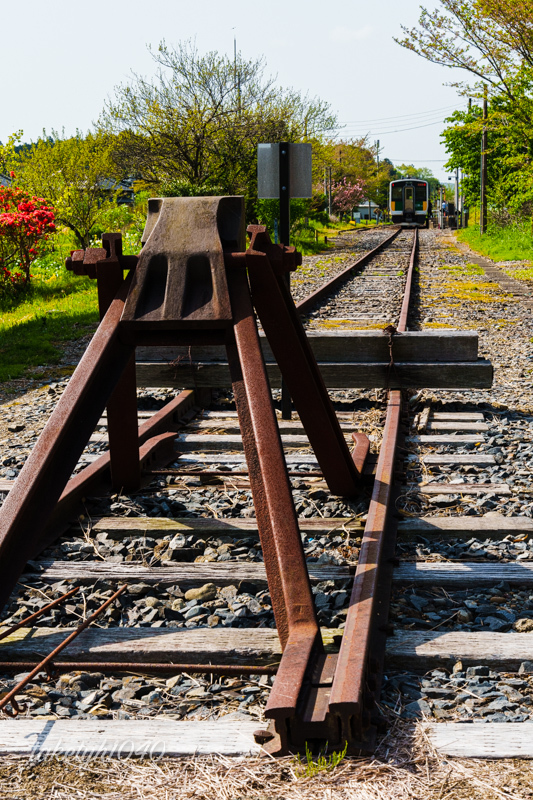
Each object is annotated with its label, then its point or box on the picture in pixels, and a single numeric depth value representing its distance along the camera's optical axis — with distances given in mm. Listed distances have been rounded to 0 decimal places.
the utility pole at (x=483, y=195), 36231
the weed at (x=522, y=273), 17469
